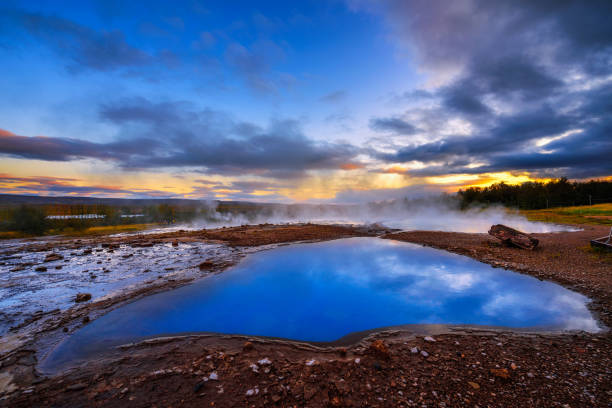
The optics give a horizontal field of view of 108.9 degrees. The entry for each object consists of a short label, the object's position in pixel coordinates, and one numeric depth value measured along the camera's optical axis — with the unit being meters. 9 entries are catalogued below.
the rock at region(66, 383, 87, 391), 4.01
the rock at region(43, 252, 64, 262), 14.43
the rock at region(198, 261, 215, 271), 13.13
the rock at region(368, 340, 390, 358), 4.77
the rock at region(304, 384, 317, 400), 3.71
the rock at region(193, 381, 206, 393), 3.85
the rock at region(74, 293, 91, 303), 8.37
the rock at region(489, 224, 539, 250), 15.05
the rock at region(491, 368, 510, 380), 3.89
